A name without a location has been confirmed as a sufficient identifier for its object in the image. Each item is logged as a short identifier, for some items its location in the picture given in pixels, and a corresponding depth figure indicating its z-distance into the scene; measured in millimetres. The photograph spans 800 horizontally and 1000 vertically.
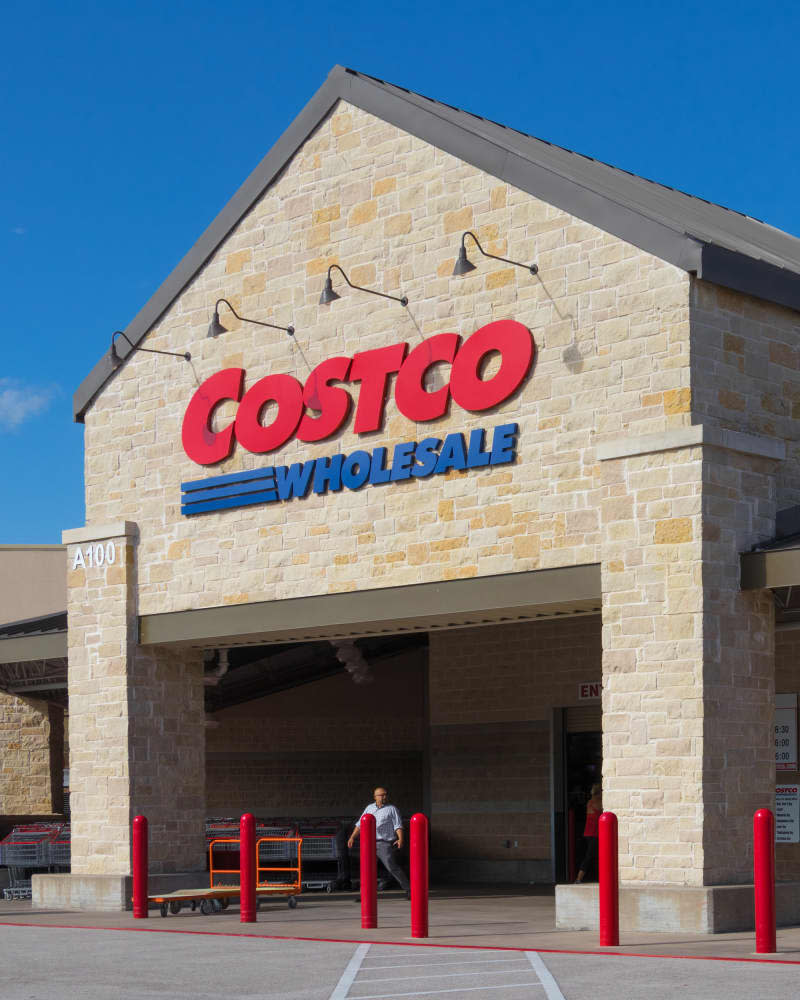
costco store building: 16062
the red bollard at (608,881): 13984
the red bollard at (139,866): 17797
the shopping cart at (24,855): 24266
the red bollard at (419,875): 14500
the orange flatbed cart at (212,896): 18438
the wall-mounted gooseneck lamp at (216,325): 20922
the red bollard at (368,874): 15469
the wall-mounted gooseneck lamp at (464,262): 18047
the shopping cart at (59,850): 24062
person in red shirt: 20234
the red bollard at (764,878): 12992
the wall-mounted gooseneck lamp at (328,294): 19734
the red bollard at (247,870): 16391
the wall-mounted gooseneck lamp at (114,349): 22152
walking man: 19359
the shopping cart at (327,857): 23469
